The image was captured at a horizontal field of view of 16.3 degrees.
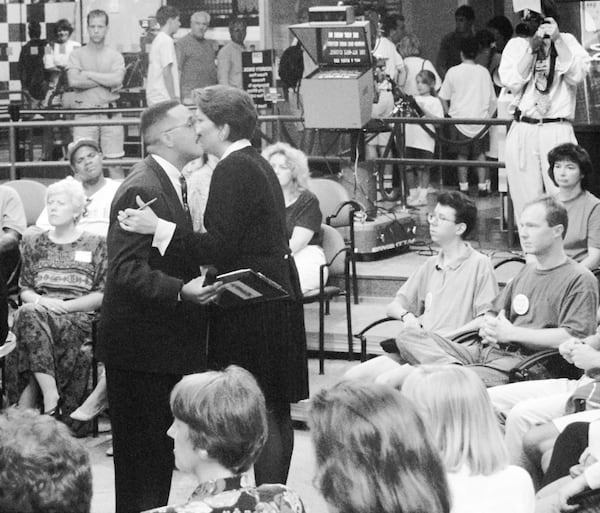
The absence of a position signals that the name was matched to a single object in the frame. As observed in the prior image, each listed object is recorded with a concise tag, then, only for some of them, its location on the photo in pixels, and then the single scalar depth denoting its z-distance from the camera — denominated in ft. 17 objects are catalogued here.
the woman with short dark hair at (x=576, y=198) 33.67
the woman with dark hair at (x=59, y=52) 56.10
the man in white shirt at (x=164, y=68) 54.26
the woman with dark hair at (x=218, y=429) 16.62
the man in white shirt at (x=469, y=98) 55.41
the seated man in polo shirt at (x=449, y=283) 29.65
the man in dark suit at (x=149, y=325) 22.39
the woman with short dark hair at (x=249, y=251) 22.45
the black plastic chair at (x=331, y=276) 35.72
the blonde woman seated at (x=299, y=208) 36.29
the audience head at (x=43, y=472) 13.28
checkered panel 57.63
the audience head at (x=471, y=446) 16.62
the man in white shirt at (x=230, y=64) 53.79
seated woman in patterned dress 32.55
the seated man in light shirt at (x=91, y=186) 36.66
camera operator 39.95
